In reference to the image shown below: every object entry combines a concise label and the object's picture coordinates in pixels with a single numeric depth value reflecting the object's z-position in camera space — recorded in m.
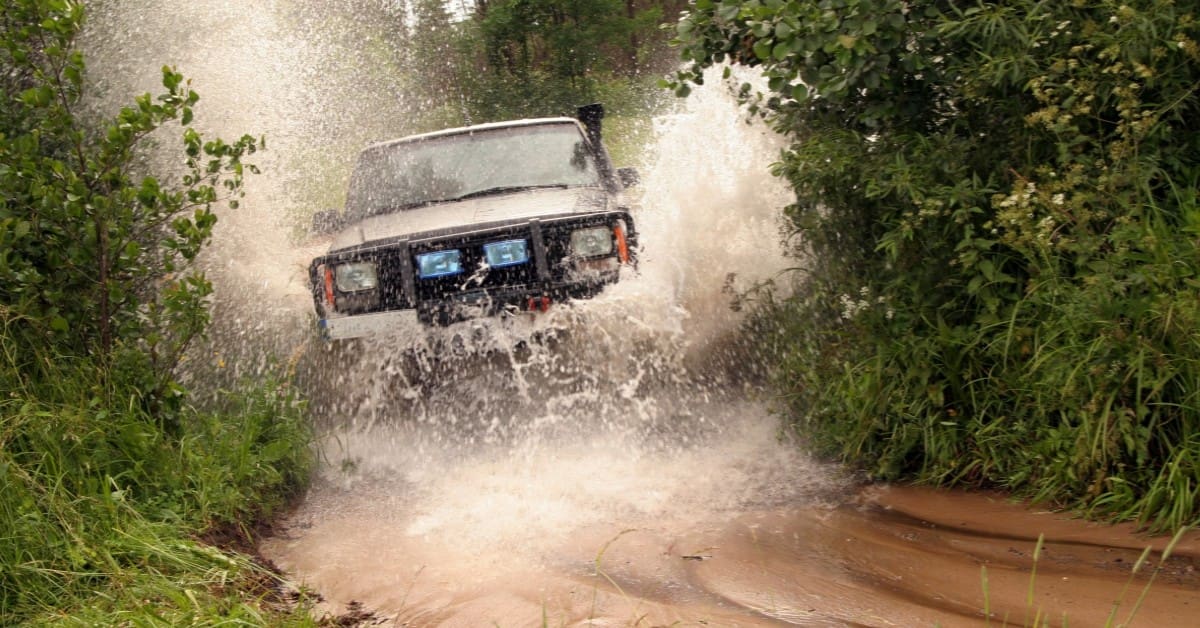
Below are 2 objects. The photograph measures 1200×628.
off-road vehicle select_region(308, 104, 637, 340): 5.02
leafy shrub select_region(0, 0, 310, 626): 3.32
